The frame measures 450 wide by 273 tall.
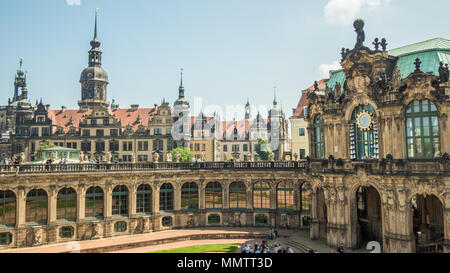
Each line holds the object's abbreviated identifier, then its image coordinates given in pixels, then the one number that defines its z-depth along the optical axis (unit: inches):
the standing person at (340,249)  1156.7
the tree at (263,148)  3513.3
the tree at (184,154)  2888.3
